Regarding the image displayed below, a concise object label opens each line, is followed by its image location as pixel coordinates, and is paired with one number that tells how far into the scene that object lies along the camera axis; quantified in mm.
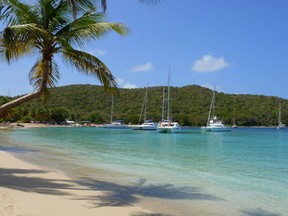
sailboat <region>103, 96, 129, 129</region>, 99250
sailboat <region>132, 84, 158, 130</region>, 79738
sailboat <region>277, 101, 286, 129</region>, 113038
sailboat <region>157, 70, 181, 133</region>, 66375
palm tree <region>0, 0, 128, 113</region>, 8427
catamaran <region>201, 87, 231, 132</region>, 75700
